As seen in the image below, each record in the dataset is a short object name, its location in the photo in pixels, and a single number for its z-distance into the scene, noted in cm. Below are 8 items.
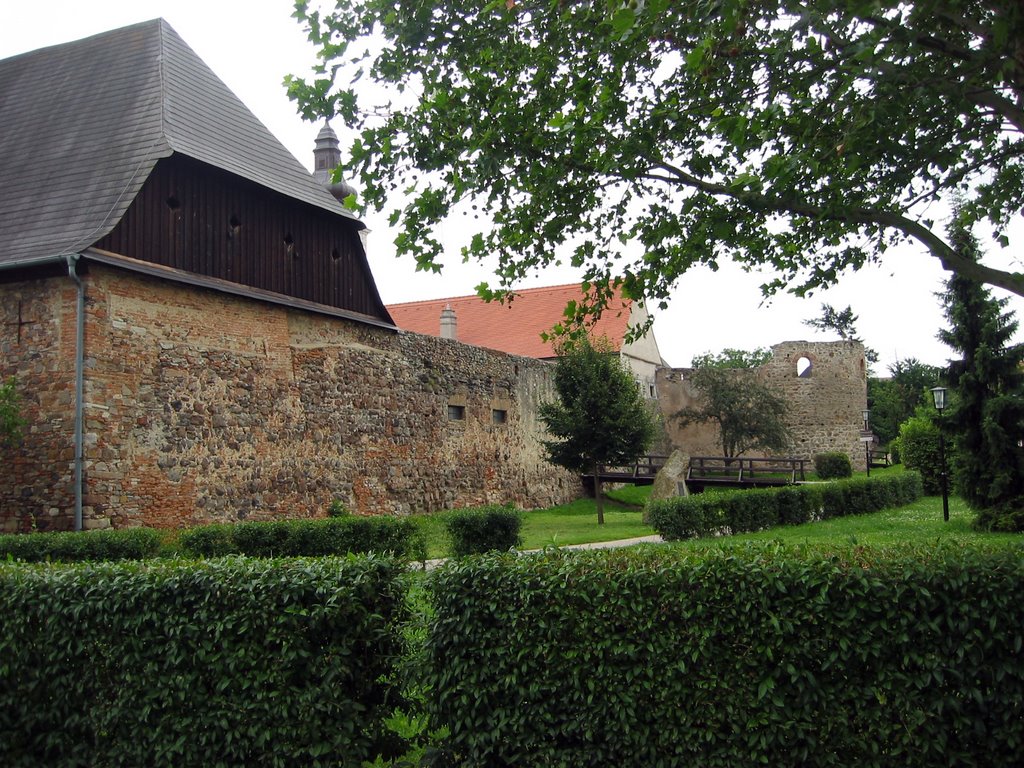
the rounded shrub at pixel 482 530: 1325
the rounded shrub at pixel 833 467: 3019
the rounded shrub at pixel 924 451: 2516
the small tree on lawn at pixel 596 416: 2011
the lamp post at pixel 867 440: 3381
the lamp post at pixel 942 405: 1834
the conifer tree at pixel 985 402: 1664
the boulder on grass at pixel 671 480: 2073
